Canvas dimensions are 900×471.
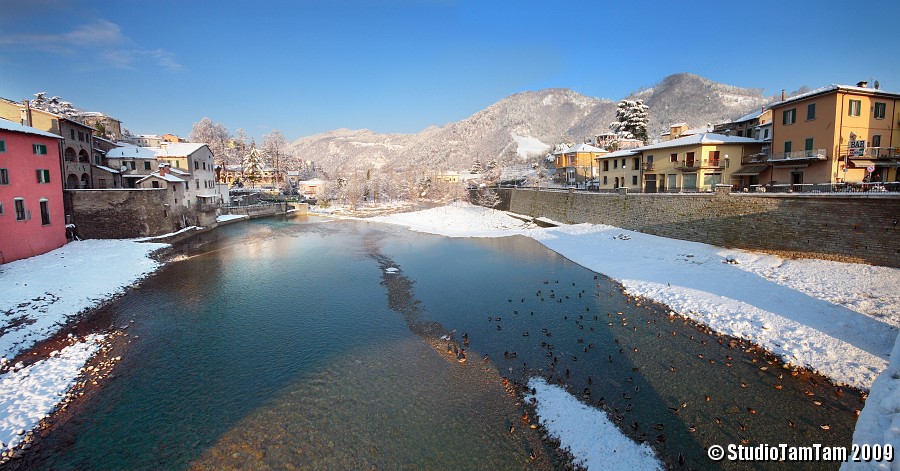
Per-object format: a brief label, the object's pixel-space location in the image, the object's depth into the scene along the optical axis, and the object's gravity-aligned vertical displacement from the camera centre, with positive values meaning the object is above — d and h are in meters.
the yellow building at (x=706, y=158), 31.58 +2.85
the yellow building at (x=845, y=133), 24.05 +3.65
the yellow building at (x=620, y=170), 38.56 +2.55
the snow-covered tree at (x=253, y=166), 72.81 +5.96
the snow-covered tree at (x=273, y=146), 88.81 +12.15
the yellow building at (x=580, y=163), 57.16 +4.70
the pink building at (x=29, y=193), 22.39 +0.48
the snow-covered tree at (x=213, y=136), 80.13 +13.83
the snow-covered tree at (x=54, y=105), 53.91 +14.07
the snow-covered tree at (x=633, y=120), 54.22 +10.18
